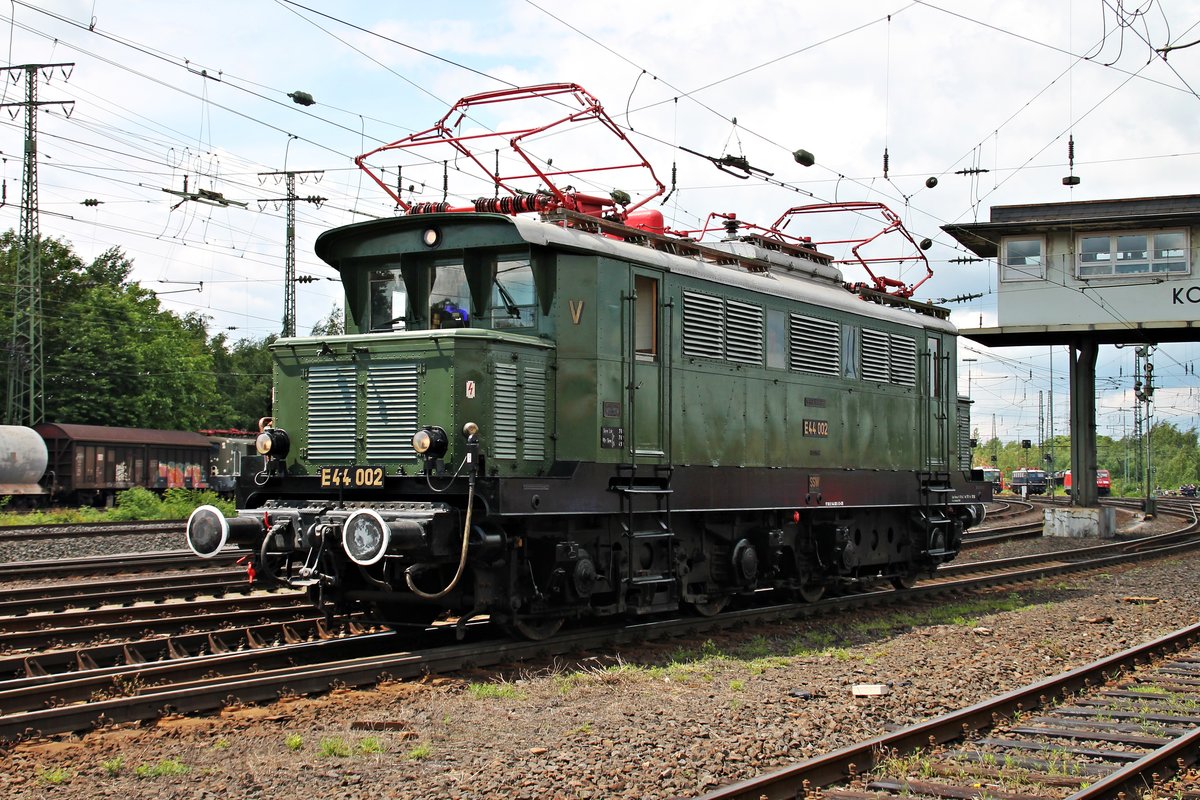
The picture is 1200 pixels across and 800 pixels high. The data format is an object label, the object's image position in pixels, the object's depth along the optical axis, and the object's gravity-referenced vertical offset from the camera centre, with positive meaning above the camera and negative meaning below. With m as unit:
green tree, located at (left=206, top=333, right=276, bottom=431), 65.62 +4.57
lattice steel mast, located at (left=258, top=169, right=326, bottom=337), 36.28 +6.48
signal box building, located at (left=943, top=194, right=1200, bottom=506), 29.83 +4.72
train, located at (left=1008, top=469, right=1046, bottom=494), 76.38 -1.59
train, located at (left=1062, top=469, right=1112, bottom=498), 77.38 -1.75
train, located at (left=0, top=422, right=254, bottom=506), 37.00 -0.06
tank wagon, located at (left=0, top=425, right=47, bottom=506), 36.28 -0.04
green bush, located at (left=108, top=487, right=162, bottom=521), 32.64 -1.36
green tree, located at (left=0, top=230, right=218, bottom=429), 51.25 +4.79
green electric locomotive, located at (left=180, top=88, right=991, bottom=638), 10.46 +0.31
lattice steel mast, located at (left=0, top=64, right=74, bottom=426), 35.03 +8.25
